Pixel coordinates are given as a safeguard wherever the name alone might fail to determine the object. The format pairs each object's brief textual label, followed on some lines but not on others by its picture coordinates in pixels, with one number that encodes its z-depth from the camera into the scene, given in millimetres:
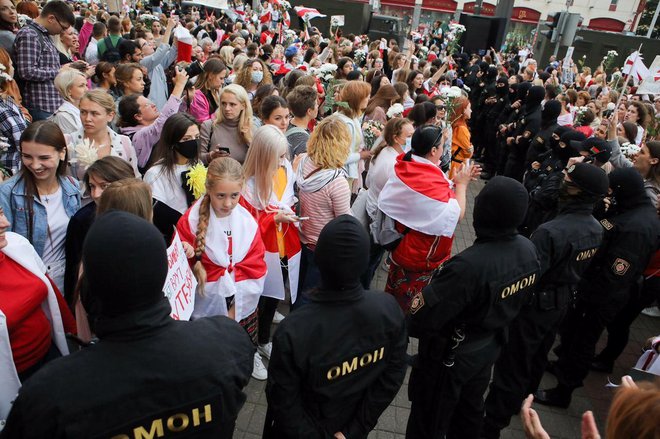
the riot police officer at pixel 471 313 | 2586
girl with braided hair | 2906
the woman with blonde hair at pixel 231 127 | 4367
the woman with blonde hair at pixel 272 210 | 3482
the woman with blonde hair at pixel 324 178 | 3719
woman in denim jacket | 2686
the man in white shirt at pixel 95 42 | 7527
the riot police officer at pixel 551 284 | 3141
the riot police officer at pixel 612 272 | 3523
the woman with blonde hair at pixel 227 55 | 8031
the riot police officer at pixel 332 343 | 1910
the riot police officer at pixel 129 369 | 1282
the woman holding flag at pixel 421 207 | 3592
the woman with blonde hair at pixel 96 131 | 3598
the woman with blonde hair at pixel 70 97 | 4035
